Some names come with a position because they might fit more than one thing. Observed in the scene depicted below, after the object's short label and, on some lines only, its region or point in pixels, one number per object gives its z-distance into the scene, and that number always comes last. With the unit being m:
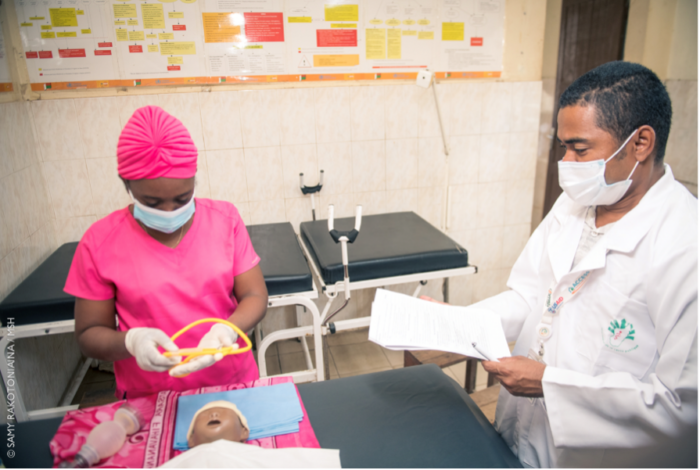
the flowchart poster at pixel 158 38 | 2.17
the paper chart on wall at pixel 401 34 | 2.47
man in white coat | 0.77
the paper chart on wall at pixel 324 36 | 2.36
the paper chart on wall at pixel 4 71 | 1.94
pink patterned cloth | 0.81
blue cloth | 0.88
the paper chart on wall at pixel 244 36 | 2.26
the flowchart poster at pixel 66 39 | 2.11
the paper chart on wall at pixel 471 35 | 2.57
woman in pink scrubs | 0.97
